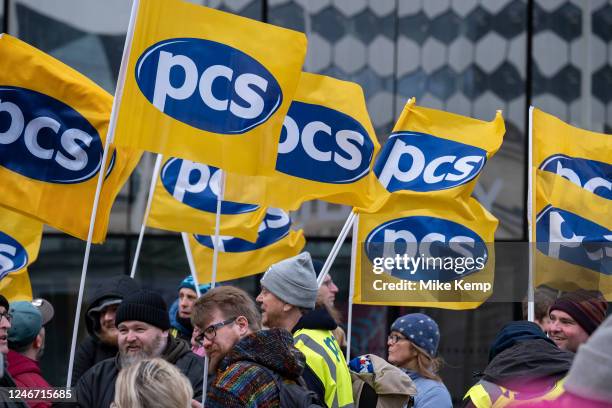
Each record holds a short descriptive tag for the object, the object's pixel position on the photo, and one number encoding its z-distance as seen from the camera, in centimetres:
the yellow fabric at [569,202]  794
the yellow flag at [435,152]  845
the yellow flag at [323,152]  805
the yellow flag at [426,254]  801
